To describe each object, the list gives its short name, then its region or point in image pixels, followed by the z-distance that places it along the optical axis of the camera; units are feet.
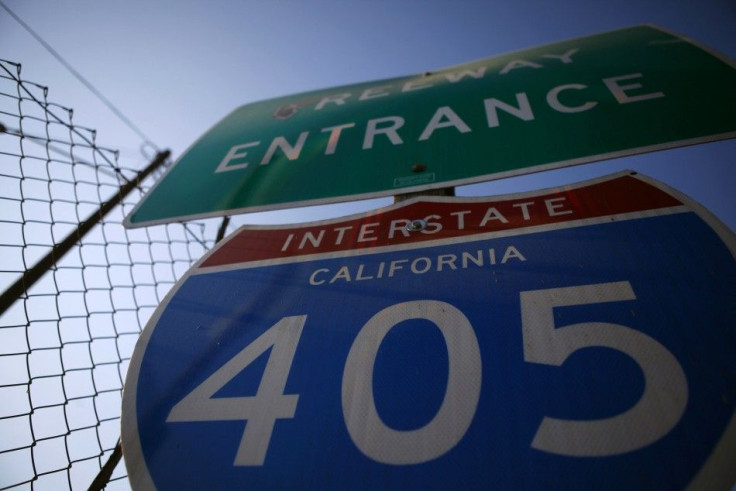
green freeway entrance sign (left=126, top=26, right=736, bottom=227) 3.10
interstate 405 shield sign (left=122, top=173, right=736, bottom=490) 1.70
